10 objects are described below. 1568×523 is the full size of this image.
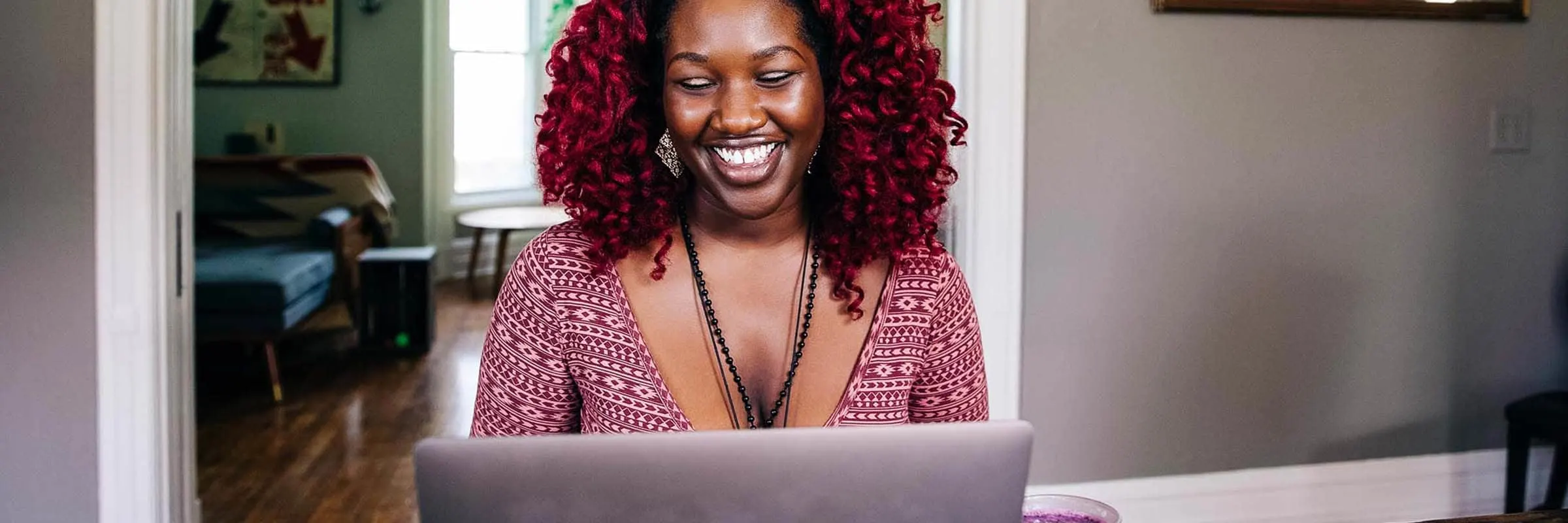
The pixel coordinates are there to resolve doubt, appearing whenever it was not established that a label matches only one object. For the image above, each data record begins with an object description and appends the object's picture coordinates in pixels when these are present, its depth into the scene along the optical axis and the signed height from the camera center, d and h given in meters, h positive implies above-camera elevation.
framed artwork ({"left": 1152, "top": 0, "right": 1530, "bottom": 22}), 2.76 +0.38
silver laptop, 0.77 -0.16
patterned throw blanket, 5.71 -0.04
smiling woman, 1.20 -0.07
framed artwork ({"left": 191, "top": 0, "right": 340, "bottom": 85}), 6.84 +0.70
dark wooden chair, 2.66 -0.46
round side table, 6.93 -0.18
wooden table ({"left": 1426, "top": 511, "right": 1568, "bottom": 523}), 1.15 -0.27
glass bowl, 0.97 -0.22
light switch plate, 2.94 +0.14
